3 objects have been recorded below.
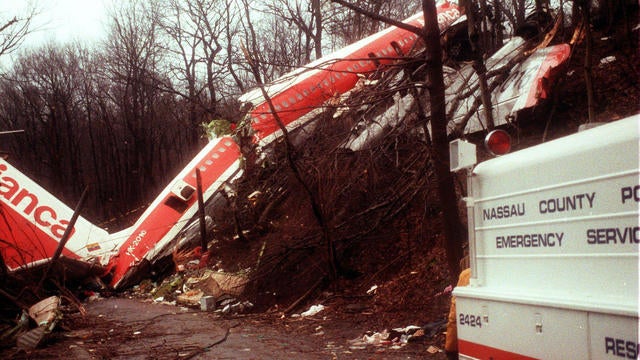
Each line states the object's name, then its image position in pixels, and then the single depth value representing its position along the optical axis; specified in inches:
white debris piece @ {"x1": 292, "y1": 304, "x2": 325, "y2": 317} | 389.2
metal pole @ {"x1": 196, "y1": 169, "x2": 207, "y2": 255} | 591.8
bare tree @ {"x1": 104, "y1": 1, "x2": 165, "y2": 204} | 1478.8
